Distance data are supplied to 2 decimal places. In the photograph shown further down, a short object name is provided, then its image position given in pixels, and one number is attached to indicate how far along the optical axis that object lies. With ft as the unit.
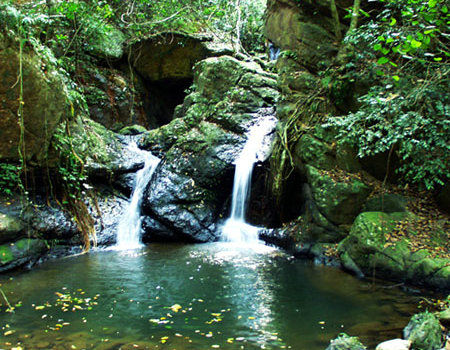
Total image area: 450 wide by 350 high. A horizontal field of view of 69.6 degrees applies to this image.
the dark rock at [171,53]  51.80
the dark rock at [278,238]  28.48
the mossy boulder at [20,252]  21.56
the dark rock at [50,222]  24.76
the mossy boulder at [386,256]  18.17
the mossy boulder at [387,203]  23.54
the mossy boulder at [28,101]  21.04
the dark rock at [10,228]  21.97
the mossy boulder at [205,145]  32.89
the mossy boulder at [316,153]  26.94
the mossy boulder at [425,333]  11.92
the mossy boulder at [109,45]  47.96
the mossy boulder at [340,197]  24.79
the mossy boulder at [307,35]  31.91
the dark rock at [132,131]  43.62
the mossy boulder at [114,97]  49.57
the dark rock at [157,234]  32.50
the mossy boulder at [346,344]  11.18
